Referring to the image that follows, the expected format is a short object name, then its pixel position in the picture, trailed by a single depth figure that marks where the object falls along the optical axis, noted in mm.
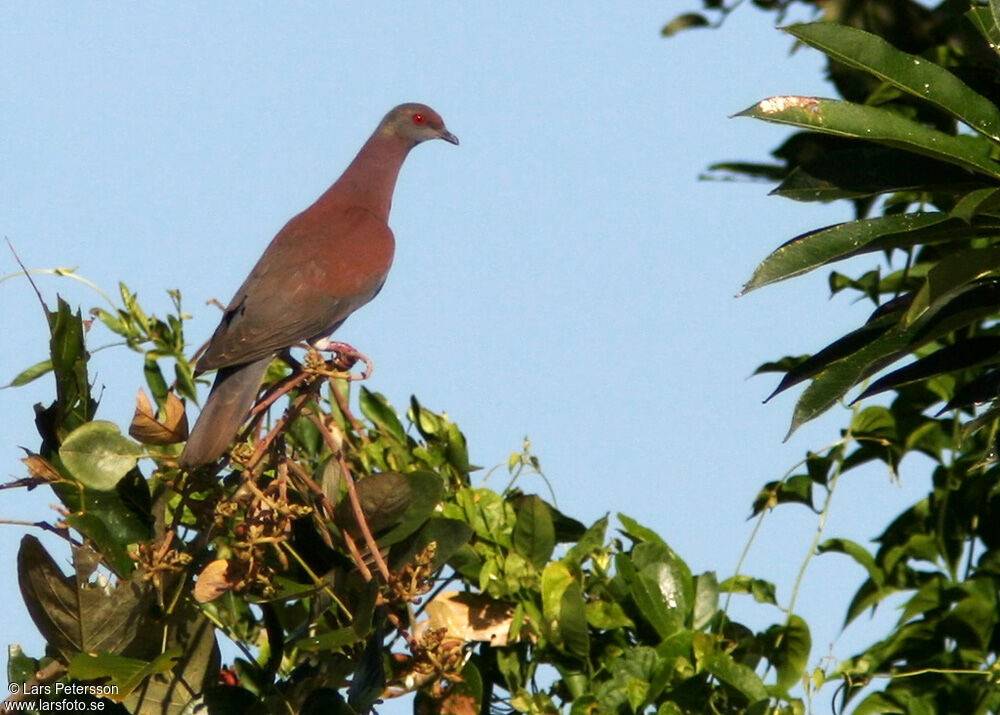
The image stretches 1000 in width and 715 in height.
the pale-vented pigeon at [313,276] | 7273
